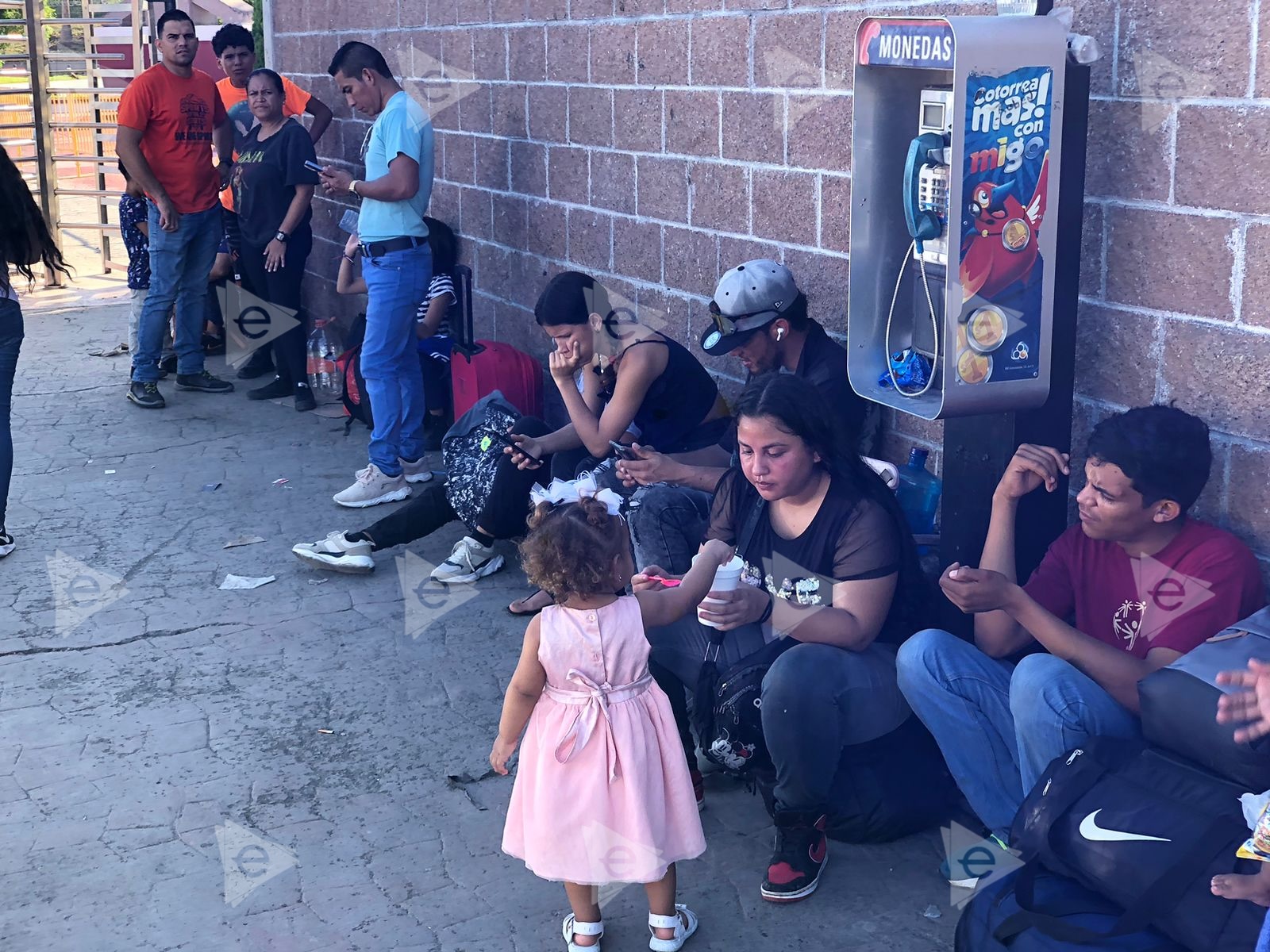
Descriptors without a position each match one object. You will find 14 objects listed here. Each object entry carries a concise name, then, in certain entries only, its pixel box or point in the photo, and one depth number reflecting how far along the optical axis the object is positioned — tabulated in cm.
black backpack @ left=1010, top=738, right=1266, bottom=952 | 261
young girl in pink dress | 315
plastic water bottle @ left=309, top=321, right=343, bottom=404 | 842
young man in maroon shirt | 313
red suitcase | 680
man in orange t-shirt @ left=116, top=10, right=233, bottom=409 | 788
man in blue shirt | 655
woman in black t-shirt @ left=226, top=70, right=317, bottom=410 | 807
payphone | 345
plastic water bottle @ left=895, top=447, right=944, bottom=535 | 432
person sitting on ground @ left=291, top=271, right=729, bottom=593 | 498
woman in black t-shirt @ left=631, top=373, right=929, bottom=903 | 346
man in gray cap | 452
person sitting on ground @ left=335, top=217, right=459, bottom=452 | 702
